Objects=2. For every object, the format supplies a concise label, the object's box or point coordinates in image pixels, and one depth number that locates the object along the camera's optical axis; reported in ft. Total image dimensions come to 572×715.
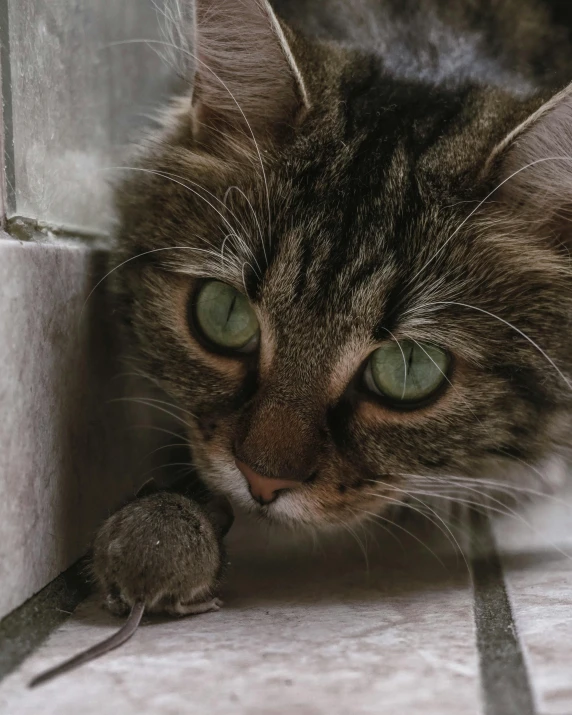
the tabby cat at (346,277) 0.77
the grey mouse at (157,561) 0.70
